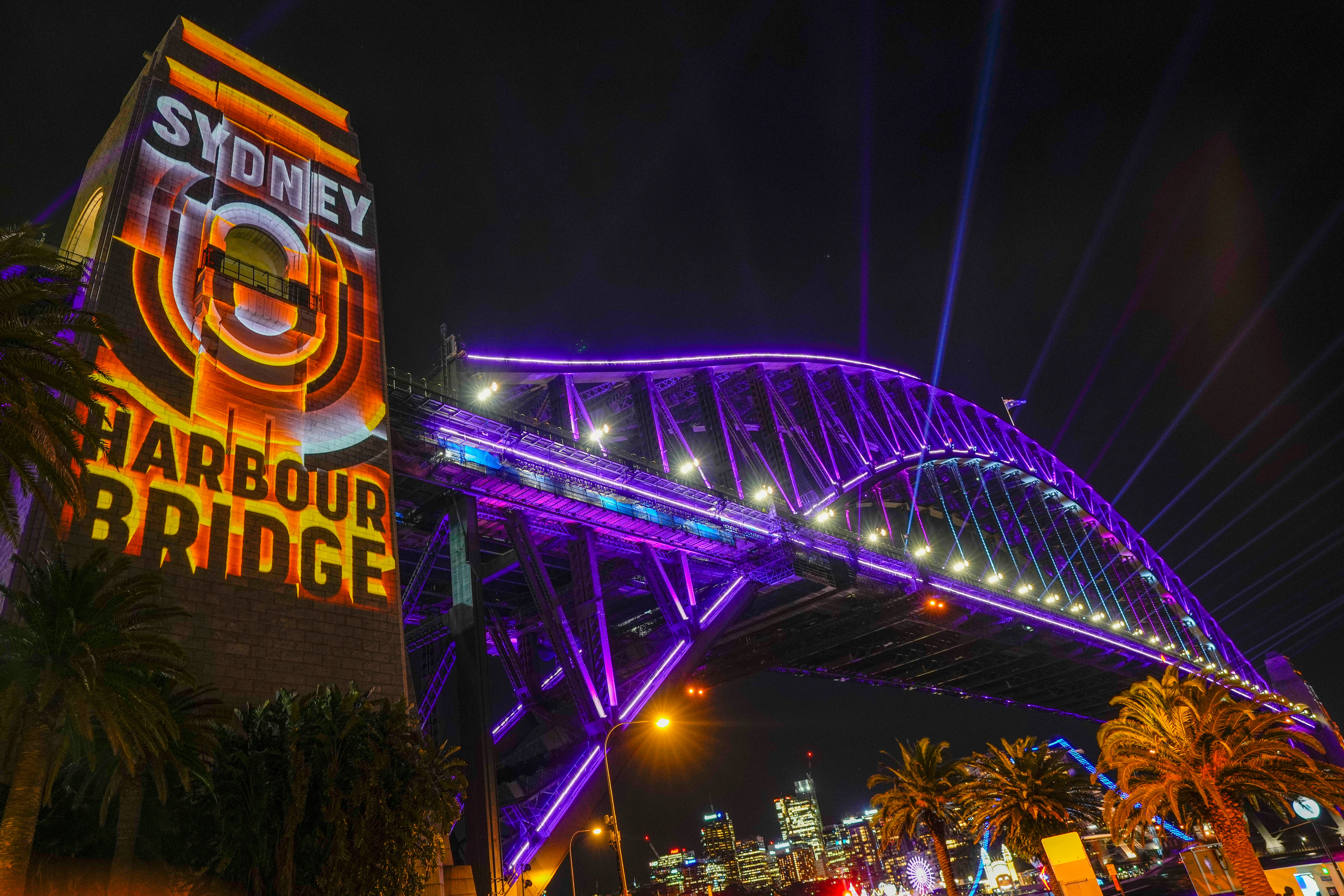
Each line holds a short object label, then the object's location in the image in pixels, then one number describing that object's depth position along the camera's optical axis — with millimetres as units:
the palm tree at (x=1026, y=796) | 37062
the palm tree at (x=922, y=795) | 39781
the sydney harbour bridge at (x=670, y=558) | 30906
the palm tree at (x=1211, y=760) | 28203
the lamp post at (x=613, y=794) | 23406
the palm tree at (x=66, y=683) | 14242
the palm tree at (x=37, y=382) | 12969
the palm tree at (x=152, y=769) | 15766
